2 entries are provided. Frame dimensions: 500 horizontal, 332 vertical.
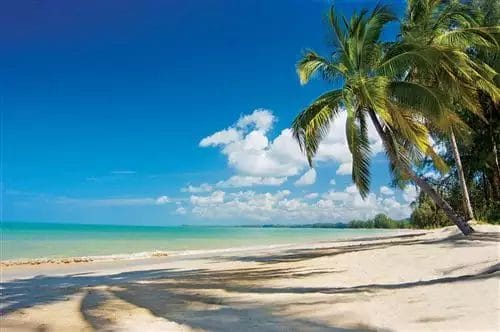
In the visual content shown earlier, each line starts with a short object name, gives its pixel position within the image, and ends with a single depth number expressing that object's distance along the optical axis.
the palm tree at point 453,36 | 13.62
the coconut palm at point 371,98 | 11.52
